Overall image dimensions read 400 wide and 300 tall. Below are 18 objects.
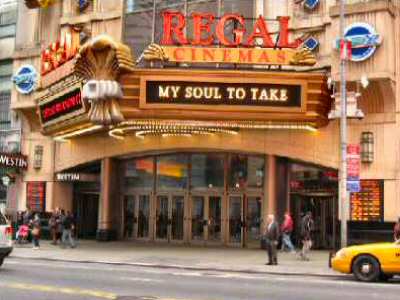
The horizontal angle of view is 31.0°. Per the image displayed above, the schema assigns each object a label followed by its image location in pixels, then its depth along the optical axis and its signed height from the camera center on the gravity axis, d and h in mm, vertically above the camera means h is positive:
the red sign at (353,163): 21859 +1698
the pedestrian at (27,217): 32875 -197
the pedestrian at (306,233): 24141 -503
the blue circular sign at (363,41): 25453 +6293
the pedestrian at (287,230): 25609 -435
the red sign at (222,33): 25859 +6603
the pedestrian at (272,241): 22562 -731
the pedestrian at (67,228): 29266 -589
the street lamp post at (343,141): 21941 +2418
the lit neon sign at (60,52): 28500 +6547
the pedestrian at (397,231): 23688 -359
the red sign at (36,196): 35344 +832
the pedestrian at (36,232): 29062 -783
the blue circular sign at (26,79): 34906 +6473
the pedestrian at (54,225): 30828 -503
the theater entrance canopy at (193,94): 25484 +4340
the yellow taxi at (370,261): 17578 -1037
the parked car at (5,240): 18531 -713
